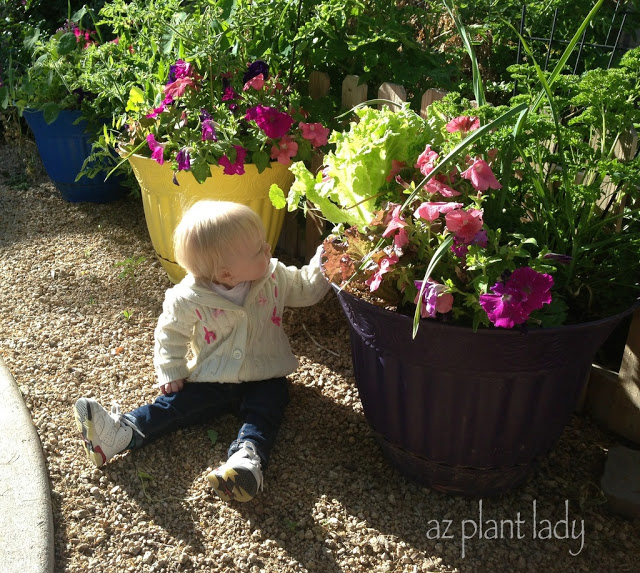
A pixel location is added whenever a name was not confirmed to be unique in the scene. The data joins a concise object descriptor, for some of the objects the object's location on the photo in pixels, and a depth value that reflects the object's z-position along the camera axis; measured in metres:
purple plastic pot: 1.68
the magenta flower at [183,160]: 2.52
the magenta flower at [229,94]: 2.65
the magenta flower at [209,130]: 2.54
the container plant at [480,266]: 1.61
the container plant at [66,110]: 3.72
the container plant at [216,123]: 2.59
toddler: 2.17
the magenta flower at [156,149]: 2.57
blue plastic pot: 3.91
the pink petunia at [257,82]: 2.61
